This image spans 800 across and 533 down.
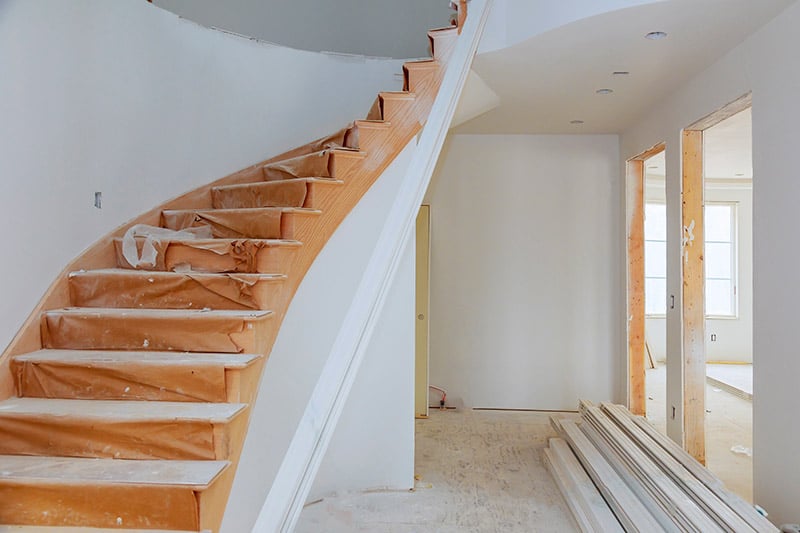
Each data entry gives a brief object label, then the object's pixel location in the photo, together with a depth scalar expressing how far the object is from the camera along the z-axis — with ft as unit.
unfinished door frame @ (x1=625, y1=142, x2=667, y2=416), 16.06
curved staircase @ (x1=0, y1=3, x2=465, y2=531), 5.30
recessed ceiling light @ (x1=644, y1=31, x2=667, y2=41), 9.73
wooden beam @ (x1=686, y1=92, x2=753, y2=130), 10.09
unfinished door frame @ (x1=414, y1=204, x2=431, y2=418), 16.74
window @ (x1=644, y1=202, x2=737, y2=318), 25.49
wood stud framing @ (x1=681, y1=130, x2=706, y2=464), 12.05
